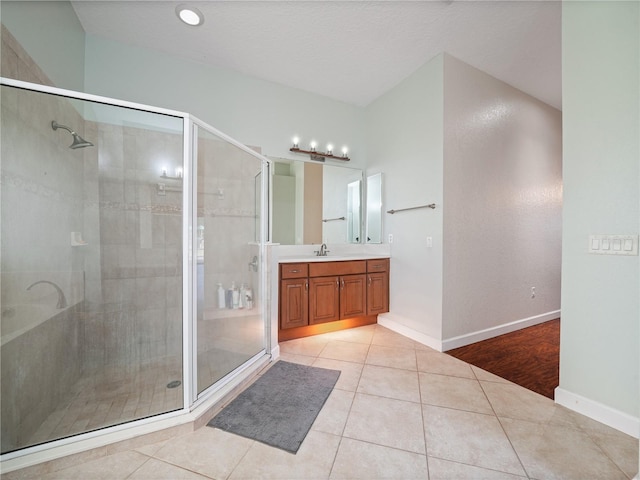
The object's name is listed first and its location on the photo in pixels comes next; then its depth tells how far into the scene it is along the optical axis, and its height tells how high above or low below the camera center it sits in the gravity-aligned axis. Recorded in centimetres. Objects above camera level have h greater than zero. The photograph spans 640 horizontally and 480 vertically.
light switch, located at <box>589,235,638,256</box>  138 -3
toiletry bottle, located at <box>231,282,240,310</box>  220 -50
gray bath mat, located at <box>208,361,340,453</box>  141 -106
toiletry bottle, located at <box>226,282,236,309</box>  215 -49
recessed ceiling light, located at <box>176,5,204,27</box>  197 +175
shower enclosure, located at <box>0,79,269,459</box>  132 -17
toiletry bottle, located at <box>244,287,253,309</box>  228 -53
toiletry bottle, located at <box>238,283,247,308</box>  225 -50
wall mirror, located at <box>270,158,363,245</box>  300 +44
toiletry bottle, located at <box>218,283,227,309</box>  207 -48
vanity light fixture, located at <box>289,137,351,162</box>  310 +106
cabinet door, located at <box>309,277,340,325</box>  266 -64
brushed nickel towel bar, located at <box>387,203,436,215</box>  250 +32
